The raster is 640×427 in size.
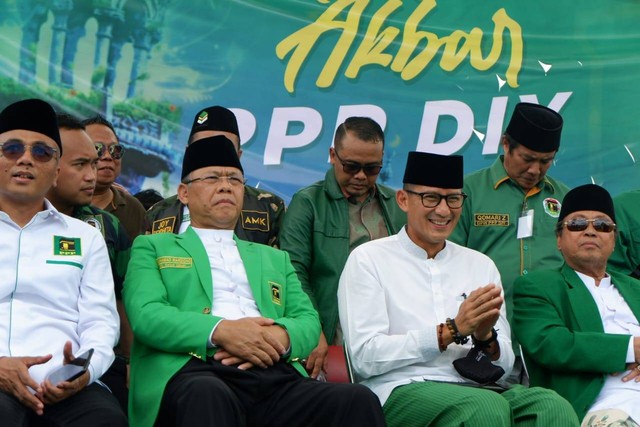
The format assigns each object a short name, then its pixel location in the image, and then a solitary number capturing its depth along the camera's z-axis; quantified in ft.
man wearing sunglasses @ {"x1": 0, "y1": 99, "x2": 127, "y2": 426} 26.40
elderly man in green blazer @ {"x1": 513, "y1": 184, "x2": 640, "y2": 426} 31.42
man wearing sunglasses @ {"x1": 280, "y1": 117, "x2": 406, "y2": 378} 36.06
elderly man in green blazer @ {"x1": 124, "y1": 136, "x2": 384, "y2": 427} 27.50
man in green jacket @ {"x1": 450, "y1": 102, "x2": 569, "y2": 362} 36.70
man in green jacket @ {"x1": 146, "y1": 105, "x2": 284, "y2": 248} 35.21
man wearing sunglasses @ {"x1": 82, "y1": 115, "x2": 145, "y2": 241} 37.47
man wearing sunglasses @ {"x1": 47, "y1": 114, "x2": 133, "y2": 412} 32.60
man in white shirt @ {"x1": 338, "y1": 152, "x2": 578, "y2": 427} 28.73
